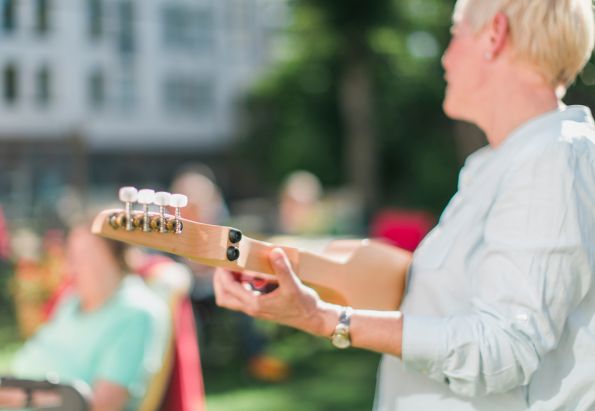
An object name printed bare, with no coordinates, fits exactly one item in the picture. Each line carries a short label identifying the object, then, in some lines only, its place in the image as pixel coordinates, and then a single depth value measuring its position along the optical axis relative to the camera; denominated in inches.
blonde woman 44.9
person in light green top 94.6
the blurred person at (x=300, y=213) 265.0
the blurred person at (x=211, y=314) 223.6
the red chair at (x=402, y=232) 193.3
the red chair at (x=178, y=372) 103.2
